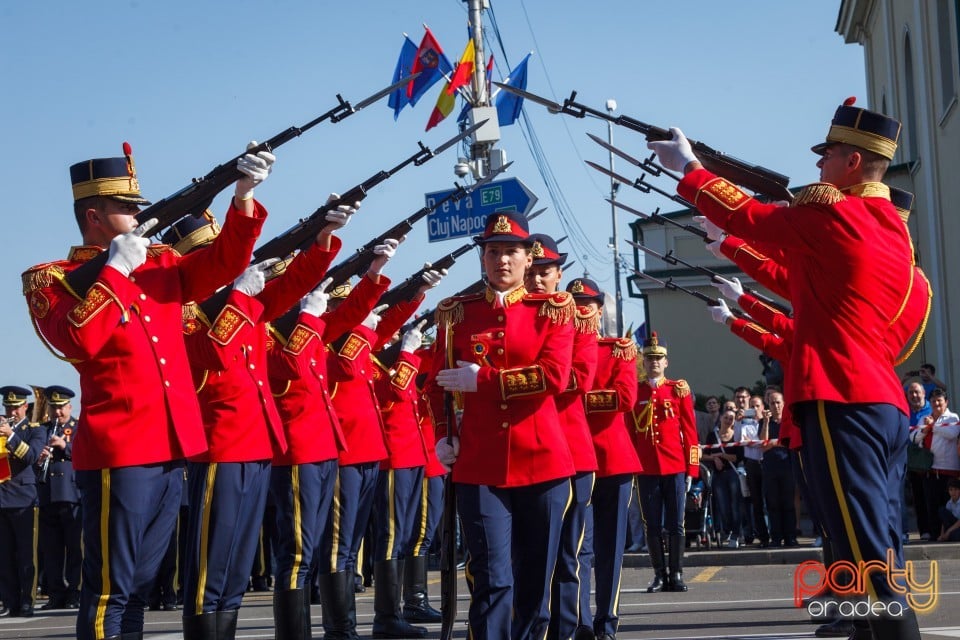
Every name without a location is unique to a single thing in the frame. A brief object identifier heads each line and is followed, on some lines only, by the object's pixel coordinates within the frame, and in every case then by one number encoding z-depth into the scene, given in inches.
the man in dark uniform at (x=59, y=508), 545.0
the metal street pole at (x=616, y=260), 1600.6
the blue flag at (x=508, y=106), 754.2
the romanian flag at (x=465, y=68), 703.7
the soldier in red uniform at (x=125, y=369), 228.8
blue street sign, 515.5
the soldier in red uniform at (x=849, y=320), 218.8
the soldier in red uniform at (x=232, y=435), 269.2
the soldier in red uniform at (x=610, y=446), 356.8
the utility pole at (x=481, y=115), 617.0
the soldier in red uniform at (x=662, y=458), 491.2
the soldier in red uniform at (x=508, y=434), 249.1
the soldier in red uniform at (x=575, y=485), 285.6
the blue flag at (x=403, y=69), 744.3
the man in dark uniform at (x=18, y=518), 524.7
